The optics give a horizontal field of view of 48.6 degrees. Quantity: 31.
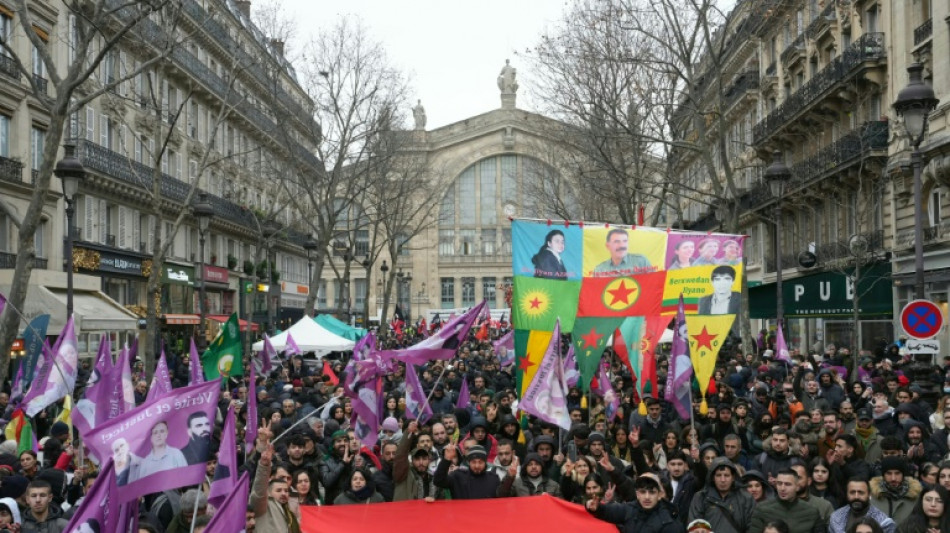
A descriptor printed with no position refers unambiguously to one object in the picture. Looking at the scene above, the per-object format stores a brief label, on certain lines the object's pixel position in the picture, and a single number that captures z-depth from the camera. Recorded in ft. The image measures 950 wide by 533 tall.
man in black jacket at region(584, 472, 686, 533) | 24.31
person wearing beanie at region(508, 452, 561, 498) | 28.14
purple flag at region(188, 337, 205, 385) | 47.34
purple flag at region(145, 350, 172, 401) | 37.29
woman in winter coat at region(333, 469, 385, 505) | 28.19
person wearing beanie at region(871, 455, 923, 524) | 24.97
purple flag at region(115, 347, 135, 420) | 37.60
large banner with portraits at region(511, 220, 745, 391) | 39.01
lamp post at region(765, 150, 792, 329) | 62.54
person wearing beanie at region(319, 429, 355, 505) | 31.12
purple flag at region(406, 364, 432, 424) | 41.34
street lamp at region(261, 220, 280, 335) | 91.33
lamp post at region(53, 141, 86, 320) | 55.01
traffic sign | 37.99
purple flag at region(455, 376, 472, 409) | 48.83
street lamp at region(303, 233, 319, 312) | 101.60
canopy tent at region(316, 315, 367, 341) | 97.45
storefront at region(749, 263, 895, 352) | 89.15
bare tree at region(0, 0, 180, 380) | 47.21
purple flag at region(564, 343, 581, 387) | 52.01
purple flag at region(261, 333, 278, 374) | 68.90
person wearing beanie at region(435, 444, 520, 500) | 27.55
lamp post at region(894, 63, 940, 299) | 41.60
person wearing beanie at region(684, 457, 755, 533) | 25.03
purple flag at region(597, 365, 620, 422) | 41.09
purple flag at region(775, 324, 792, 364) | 56.65
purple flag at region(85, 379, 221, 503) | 21.62
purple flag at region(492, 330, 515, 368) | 72.95
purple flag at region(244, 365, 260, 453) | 29.86
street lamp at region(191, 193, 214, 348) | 73.61
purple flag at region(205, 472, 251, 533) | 19.76
